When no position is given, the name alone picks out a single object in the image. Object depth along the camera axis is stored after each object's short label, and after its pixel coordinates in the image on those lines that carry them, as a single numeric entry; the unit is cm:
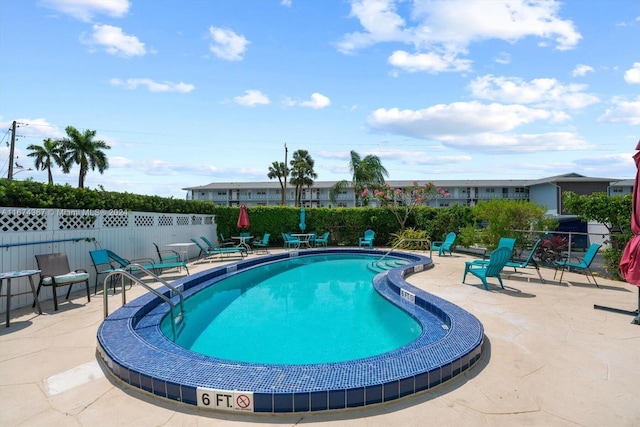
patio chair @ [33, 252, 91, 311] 620
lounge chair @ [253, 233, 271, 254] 1633
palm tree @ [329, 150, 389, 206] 3161
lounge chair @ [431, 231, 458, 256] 1388
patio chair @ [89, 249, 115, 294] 779
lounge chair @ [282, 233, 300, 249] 1644
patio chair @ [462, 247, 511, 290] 734
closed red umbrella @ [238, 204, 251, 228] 1664
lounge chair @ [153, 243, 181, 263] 1234
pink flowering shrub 1816
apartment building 5128
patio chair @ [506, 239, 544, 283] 836
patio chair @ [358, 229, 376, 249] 1650
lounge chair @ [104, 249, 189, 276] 845
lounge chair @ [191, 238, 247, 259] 1299
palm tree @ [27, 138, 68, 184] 3841
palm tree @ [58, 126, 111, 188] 3734
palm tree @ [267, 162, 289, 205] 4362
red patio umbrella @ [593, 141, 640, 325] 476
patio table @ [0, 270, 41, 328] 519
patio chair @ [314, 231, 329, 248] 1764
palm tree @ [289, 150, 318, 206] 4041
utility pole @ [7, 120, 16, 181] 2448
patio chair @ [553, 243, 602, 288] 784
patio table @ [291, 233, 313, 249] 1694
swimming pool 294
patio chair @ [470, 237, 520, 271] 872
